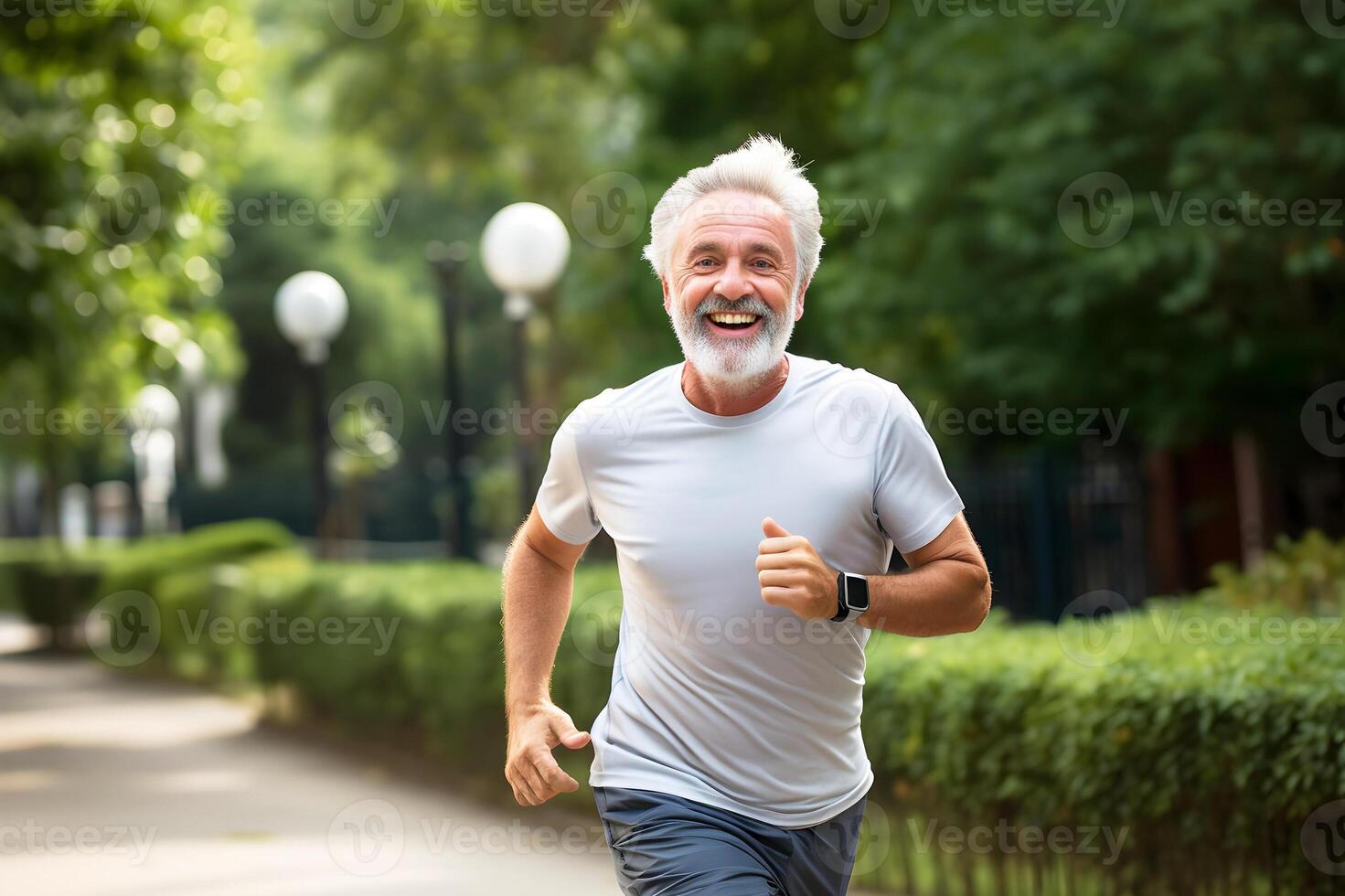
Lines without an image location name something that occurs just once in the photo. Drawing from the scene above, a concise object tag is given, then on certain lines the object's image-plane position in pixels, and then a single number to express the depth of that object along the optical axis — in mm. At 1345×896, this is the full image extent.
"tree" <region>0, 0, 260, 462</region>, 12945
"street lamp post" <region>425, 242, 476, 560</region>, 13289
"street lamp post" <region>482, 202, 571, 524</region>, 11180
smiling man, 3264
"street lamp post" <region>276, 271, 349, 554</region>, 14625
